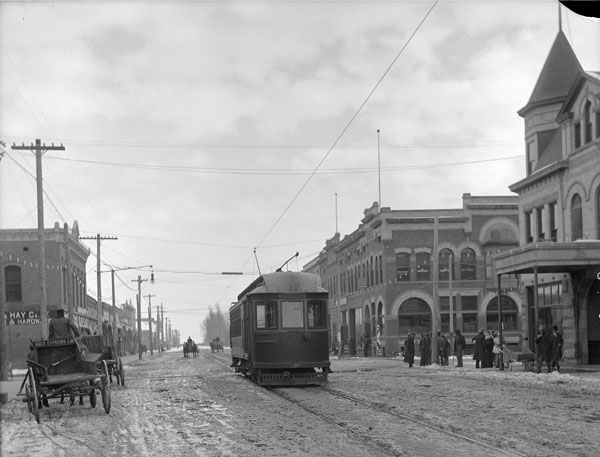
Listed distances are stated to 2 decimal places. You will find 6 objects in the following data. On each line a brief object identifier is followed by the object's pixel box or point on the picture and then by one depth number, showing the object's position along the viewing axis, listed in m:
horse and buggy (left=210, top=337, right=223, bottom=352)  88.81
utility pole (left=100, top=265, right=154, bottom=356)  57.15
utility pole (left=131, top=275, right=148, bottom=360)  83.81
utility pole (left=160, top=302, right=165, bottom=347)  145.19
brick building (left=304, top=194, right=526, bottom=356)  54.59
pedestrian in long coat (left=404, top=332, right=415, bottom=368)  36.16
